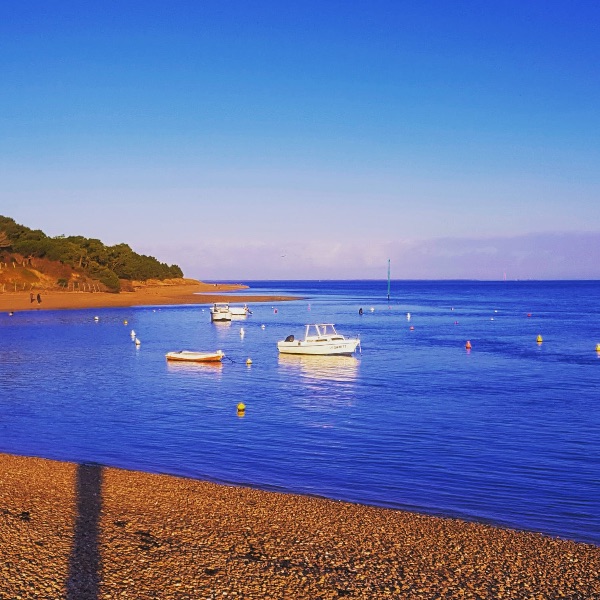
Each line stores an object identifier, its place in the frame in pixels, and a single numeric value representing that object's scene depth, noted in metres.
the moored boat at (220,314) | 84.69
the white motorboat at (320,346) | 50.03
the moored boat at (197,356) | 45.56
